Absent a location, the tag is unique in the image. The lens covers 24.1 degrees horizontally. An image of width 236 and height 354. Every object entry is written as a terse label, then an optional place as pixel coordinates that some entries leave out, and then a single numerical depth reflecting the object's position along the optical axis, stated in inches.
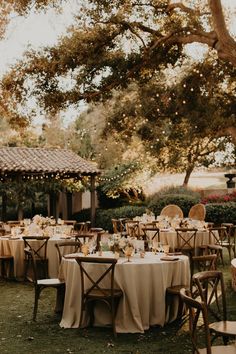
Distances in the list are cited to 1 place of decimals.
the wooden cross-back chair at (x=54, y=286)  288.0
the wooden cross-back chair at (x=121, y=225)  567.0
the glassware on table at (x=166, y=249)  304.1
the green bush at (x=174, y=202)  818.2
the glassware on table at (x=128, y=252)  277.6
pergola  857.0
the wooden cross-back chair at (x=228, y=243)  477.4
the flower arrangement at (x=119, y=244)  286.0
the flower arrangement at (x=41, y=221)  471.6
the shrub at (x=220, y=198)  842.2
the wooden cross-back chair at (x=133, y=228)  510.0
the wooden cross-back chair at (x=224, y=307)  180.2
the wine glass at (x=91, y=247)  302.0
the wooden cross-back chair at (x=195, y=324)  147.6
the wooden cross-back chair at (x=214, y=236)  453.2
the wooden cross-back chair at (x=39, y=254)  395.9
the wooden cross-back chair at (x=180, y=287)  247.6
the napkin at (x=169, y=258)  280.2
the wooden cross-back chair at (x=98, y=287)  253.4
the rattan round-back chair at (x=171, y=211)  639.6
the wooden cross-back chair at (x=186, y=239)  431.8
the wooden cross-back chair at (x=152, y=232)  445.8
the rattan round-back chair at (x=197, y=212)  624.1
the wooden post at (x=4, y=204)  877.8
